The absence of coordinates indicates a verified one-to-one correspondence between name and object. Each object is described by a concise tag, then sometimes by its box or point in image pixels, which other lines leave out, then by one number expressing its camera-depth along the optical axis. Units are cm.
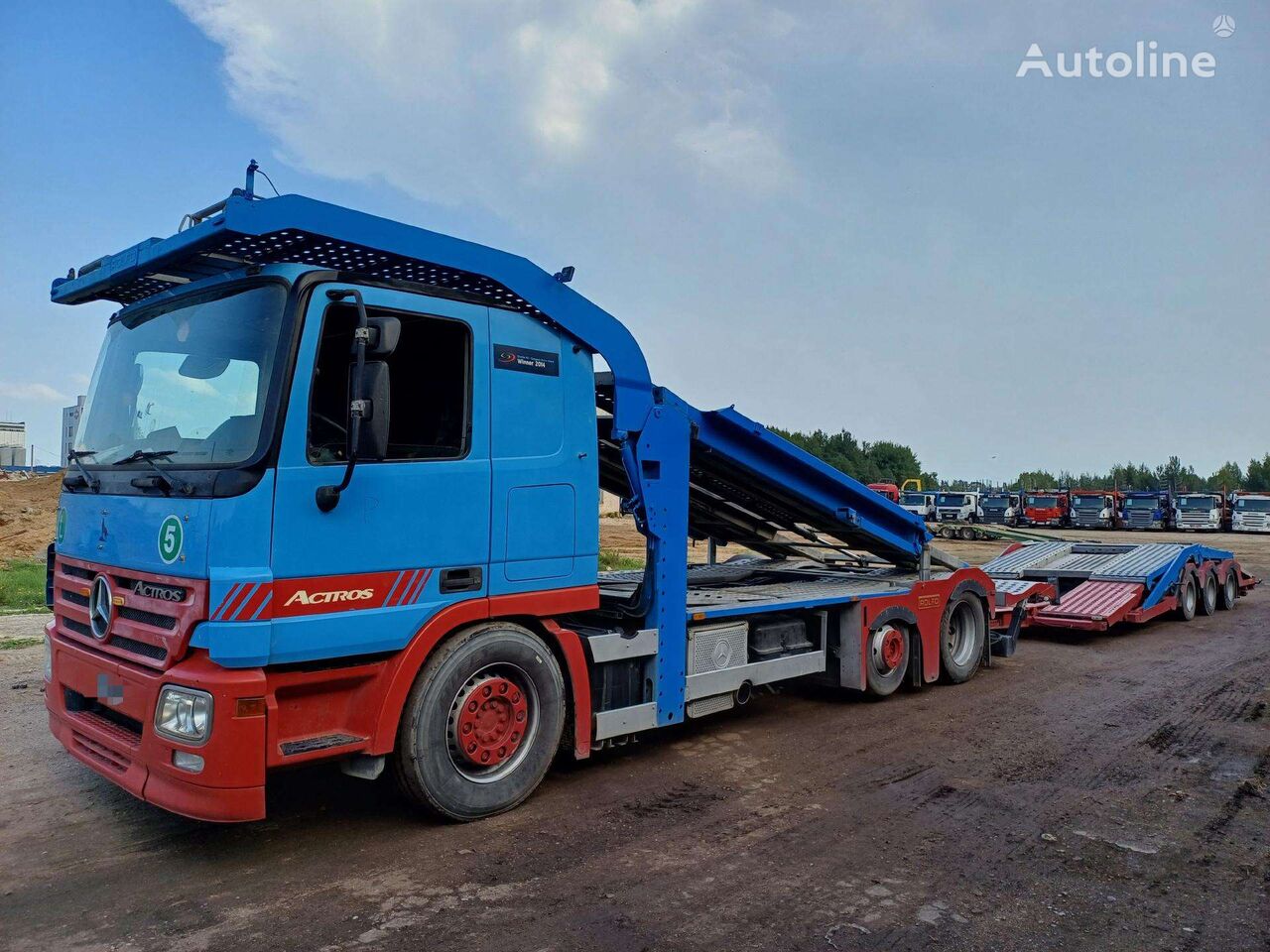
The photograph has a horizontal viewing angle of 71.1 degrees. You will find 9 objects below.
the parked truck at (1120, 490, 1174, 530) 4519
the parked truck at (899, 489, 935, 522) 4766
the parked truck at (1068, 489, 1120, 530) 4662
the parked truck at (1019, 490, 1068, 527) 4788
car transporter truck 387
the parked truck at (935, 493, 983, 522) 4875
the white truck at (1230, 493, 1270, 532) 4331
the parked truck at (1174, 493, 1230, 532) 4419
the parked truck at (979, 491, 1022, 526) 5081
